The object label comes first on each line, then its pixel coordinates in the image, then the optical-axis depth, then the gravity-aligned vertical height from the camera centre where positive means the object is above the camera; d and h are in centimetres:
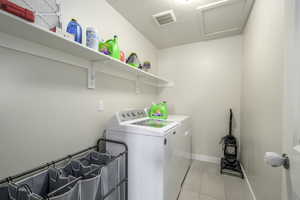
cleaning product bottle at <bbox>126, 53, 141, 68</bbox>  171 +56
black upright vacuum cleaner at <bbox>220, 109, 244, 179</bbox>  221 -105
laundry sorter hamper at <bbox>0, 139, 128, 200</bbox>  71 -58
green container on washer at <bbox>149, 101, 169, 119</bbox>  195 -18
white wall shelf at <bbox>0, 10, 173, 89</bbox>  73 +43
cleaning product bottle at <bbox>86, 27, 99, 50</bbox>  113 +57
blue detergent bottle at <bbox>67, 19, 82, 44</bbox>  103 +60
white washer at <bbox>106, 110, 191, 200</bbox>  116 -58
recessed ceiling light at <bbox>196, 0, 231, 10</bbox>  163 +134
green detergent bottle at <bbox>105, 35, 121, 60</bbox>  132 +57
